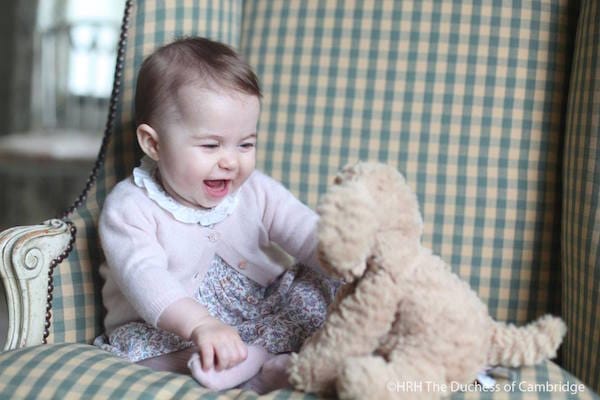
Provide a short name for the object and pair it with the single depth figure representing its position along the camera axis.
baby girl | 1.04
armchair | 1.23
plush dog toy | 0.83
